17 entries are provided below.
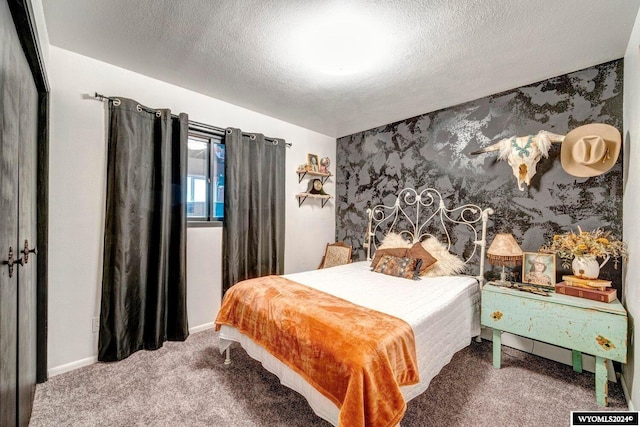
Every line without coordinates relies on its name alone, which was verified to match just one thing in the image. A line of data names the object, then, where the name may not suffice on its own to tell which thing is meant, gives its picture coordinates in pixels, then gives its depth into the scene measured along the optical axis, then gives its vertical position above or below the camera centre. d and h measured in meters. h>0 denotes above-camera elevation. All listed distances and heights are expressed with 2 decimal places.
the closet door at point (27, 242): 1.40 -0.18
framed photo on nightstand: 2.26 -0.48
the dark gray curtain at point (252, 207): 2.93 +0.06
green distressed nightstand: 1.72 -0.78
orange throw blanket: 1.24 -0.73
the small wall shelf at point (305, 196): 3.74 +0.22
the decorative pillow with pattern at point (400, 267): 2.66 -0.56
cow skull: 2.31 +0.55
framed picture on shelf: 3.86 +0.73
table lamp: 2.32 -0.34
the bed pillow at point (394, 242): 3.19 -0.35
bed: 1.39 -0.64
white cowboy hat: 2.04 +0.50
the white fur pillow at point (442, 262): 2.73 -0.51
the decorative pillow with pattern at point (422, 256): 2.74 -0.45
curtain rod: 2.20 +0.90
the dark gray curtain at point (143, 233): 2.21 -0.19
